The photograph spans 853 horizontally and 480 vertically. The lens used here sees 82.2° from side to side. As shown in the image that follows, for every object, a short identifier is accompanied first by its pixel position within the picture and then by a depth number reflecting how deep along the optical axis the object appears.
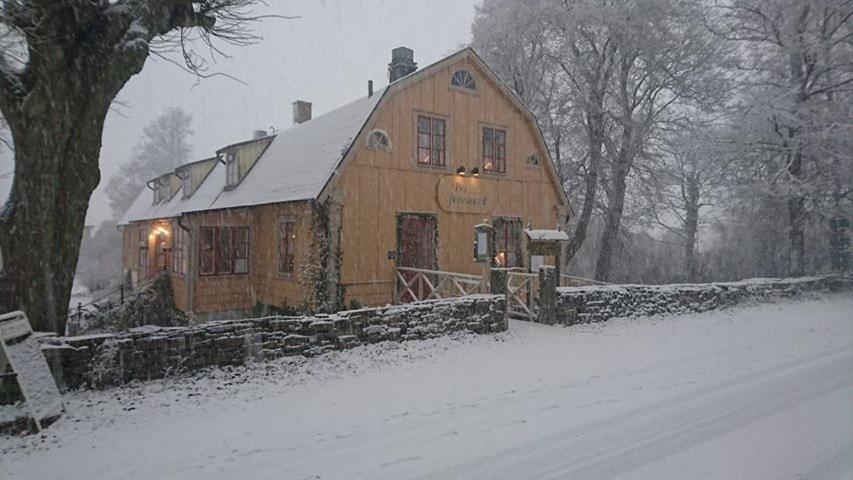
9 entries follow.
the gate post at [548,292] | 11.17
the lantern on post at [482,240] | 11.59
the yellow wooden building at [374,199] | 12.50
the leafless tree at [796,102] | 16.80
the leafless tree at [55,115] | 6.25
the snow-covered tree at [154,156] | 40.62
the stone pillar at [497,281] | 10.71
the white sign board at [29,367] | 5.27
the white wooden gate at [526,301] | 11.75
